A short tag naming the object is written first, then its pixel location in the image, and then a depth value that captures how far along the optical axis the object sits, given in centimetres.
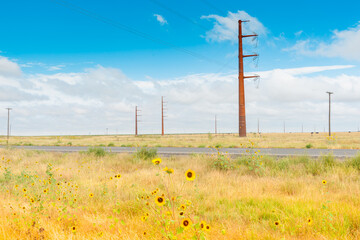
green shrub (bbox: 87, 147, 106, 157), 1425
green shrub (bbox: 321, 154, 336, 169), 905
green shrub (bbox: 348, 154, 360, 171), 867
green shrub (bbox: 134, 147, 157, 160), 1260
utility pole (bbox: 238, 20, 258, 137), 3262
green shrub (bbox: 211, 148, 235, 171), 903
